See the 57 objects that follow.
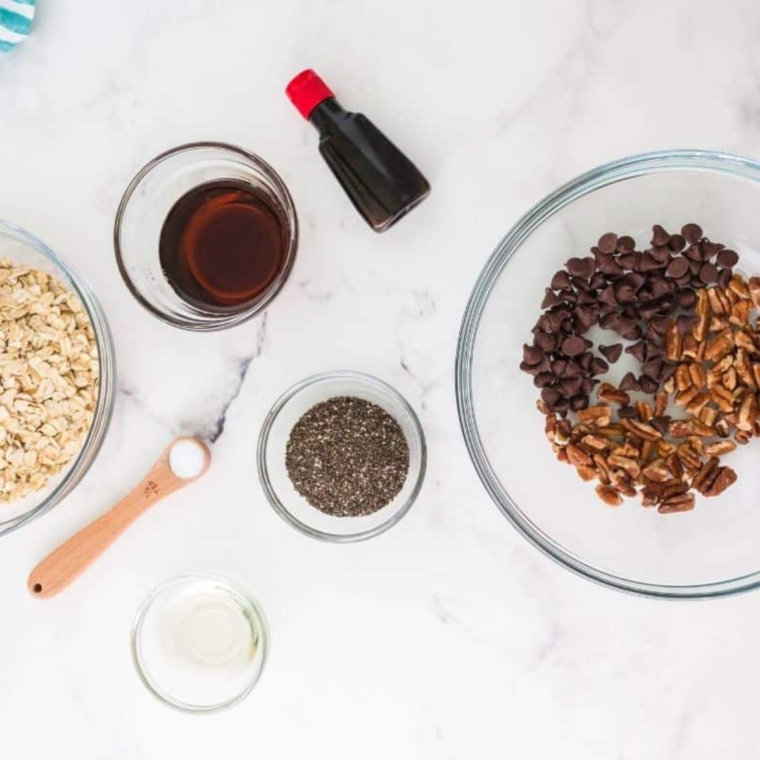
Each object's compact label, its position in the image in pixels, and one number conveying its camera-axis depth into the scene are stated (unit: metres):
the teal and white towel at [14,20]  1.20
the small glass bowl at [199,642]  1.28
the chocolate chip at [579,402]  1.13
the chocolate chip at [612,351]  1.12
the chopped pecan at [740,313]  1.10
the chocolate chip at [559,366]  1.11
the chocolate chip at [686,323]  1.10
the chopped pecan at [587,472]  1.13
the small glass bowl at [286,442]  1.22
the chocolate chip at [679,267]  1.08
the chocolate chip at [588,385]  1.12
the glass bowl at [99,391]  1.21
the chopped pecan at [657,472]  1.11
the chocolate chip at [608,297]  1.10
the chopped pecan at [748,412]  1.08
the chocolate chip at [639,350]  1.11
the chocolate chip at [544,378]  1.13
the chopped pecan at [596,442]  1.11
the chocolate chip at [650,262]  1.09
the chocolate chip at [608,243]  1.10
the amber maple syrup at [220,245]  1.21
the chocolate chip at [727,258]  1.09
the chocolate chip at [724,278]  1.10
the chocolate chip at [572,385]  1.11
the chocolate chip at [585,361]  1.12
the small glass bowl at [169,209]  1.15
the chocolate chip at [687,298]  1.11
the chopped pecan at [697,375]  1.10
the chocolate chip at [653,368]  1.10
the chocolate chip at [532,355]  1.12
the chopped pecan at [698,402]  1.11
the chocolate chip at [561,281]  1.11
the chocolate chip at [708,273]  1.09
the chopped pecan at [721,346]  1.09
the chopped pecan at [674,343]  1.09
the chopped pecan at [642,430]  1.12
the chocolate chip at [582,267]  1.10
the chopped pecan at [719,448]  1.11
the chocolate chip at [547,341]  1.12
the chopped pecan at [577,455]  1.12
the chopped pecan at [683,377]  1.11
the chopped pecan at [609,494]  1.14
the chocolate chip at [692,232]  1.10
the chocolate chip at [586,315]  1.10
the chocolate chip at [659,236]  1.09
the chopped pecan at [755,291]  1.09
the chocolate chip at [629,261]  1.10
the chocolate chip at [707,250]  1.08
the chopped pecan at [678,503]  1.11
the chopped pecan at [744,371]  1.08
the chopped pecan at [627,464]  1.11
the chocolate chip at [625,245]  1.11
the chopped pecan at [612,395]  1.12
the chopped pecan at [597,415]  1.12
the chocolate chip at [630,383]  1.12
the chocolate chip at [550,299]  1.11
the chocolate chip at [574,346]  1.09
